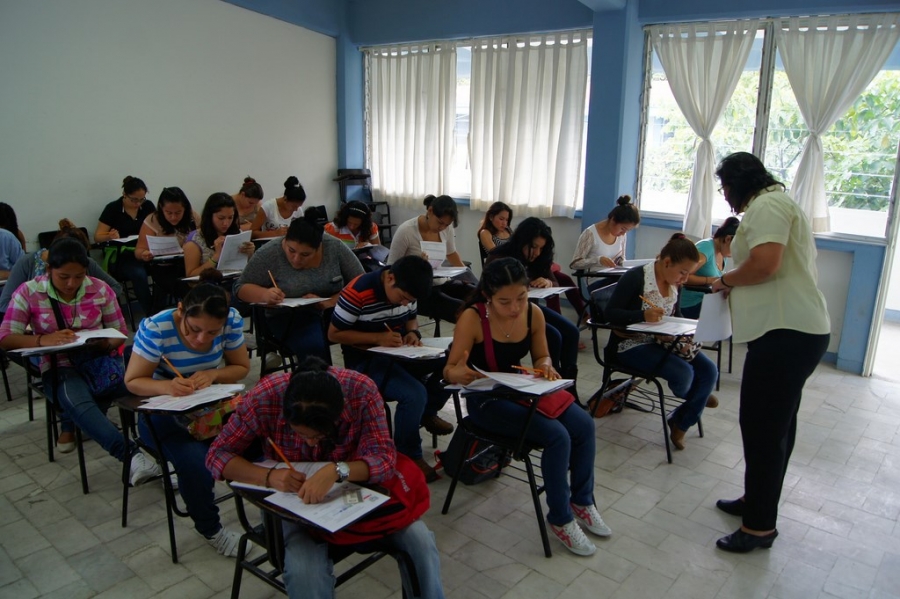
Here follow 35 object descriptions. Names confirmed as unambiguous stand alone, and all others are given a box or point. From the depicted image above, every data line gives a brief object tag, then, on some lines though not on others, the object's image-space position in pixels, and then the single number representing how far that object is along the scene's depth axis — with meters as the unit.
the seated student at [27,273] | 3.78
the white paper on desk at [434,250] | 4.87
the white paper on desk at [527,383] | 2.55
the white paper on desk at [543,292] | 4.25
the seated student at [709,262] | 4.87
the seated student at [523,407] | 2.76
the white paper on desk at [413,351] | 3.01
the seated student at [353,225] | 5.46
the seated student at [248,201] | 5.97
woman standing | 2.57
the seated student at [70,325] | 3.11
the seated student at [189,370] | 2.59
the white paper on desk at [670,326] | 3.46
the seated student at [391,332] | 3.07
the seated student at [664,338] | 3.62
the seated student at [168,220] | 5.02
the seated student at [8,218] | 4.86
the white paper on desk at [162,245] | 5.05
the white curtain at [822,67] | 5.12
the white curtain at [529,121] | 6.70
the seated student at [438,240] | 4.75
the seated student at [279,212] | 6.16
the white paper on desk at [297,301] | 3.64
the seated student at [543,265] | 4.11
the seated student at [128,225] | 5.52
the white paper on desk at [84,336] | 2.97
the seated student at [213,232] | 4.66
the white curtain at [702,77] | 5.77
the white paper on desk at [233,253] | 4.50
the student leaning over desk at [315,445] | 1.91
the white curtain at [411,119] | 7.63
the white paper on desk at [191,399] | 2.39
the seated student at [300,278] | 3.73
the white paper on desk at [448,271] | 4.73
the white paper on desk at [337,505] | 1.82
